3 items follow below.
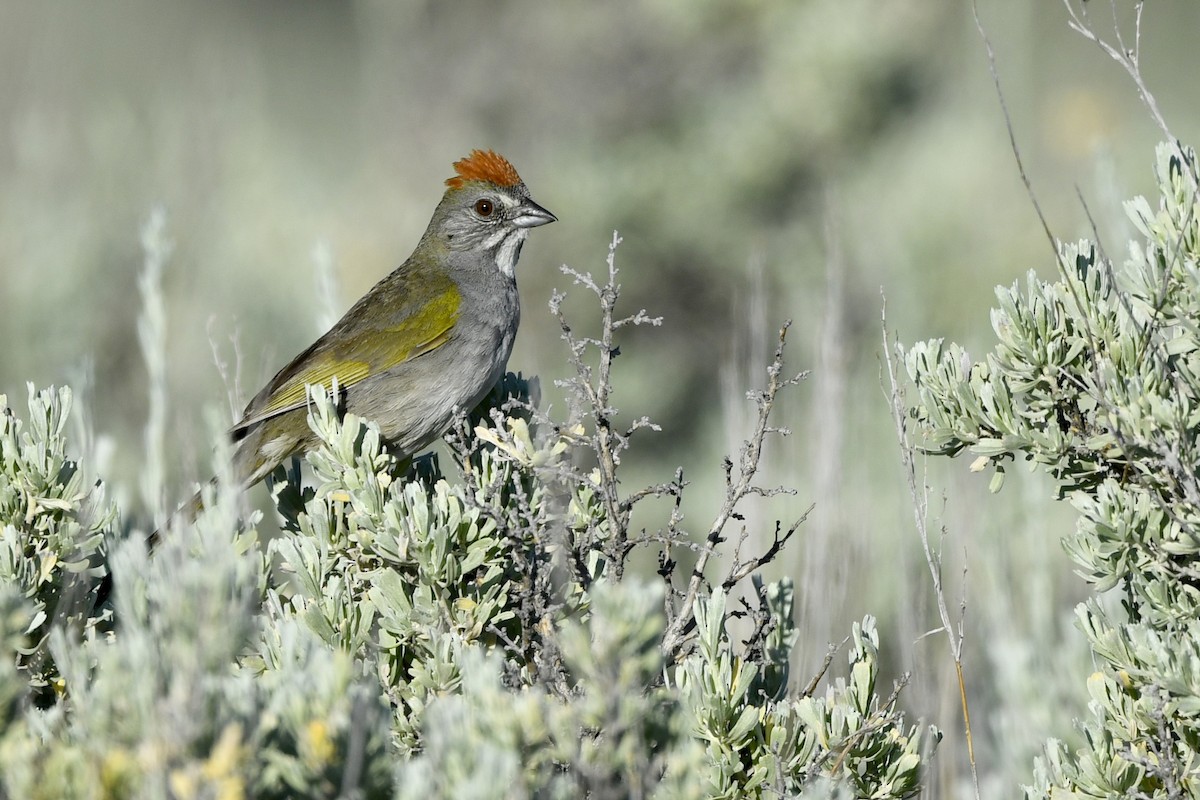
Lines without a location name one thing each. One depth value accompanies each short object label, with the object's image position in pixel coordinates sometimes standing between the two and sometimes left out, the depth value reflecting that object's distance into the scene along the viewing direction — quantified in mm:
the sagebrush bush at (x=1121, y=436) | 4937
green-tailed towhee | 8742
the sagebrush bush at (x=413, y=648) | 3910
